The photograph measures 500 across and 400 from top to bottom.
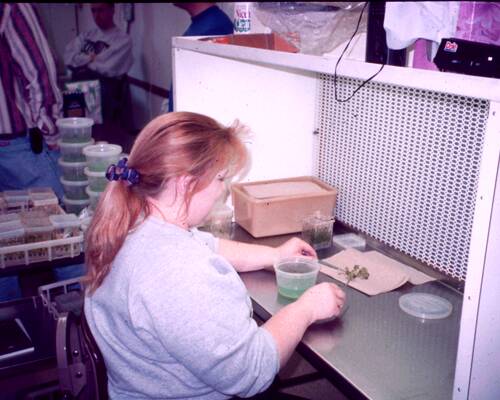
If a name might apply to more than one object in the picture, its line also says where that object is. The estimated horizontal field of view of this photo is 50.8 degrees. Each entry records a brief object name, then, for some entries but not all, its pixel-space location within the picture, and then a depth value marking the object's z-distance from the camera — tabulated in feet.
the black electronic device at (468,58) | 2.93
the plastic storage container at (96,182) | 8.17
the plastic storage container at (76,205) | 8.80
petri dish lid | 4.17
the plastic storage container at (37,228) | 6.71
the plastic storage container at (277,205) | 5.52
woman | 3.12
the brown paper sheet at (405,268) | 4.72
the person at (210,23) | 8.51
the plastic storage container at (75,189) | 8.80
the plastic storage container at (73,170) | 8.83
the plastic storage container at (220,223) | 5.79
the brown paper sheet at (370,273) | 4.58
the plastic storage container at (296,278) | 4.42
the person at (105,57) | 16.65
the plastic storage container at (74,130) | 9.01
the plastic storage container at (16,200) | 7.75
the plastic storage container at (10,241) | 6.43
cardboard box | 4.83
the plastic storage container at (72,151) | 8.92
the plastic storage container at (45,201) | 7.66
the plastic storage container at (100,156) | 8.13
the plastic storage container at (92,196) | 8.20
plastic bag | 4.68
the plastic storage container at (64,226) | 6.91
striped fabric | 8.84
